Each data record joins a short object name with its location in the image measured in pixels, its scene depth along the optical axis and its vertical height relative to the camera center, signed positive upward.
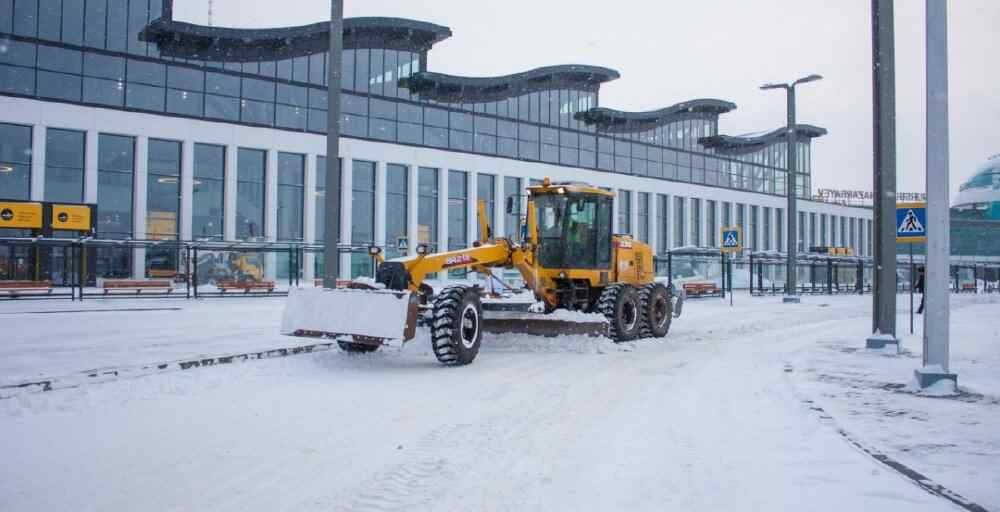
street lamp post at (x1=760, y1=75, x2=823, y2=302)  29.19 +3.87
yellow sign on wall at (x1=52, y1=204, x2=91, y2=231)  33.50 +2.23
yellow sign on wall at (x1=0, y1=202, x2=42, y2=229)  32.09 +2.20
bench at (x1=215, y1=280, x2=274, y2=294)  31.35 -0.78
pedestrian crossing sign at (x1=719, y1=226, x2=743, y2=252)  28.02 +1.29
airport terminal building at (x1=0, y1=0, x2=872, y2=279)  35.53 +7.99
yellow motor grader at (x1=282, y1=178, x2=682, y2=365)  10.19 -0.34
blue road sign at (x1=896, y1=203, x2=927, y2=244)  12.74 +0.90
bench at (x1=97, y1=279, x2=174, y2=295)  29.02 -0.76
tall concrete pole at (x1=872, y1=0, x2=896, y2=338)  12.87 +1.92
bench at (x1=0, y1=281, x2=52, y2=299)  26.28 -0.80
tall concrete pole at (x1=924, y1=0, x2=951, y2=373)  8.80 +0.97
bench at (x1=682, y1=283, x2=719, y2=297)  40.31 -0.90
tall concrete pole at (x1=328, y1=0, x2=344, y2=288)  13.36 +2.49
